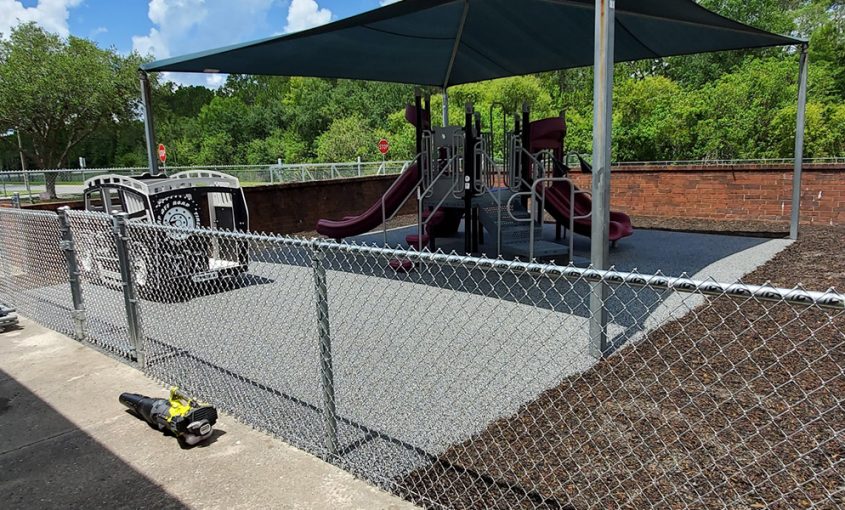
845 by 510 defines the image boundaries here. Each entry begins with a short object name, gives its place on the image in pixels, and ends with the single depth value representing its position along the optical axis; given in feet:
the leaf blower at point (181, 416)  10.24
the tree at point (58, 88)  73.61
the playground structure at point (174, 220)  21.47
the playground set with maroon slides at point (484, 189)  26.51
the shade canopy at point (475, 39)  22.80
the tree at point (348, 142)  110.01
